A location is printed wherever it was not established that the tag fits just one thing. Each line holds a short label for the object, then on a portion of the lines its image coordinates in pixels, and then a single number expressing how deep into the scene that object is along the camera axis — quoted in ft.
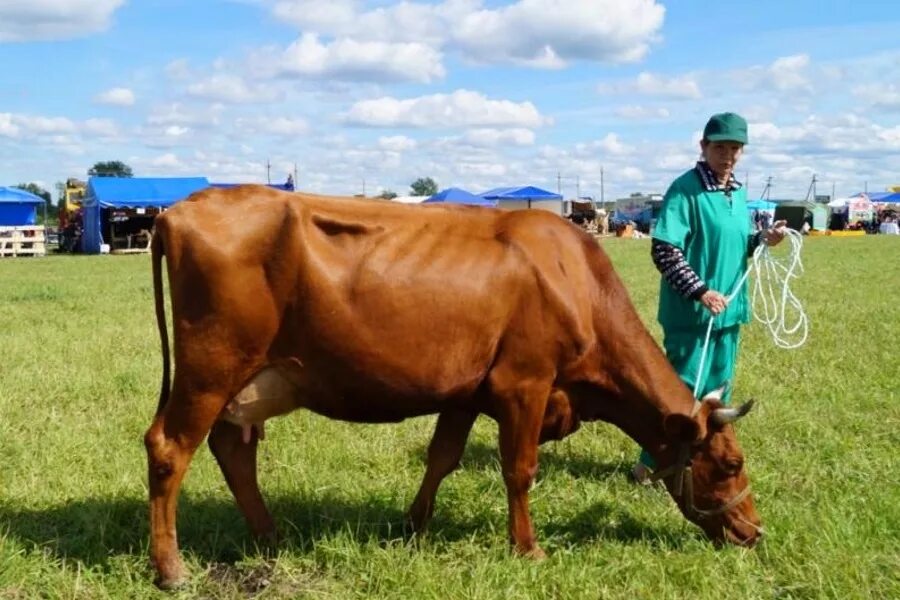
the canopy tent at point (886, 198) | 259.39
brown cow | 15.35
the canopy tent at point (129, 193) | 121.29
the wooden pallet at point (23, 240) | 121.49
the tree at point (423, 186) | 403.89
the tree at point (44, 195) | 291.58
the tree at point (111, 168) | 333.21
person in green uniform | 18.69
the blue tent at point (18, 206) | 129.70
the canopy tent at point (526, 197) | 159.33
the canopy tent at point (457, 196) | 148.66
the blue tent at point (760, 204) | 146.72
